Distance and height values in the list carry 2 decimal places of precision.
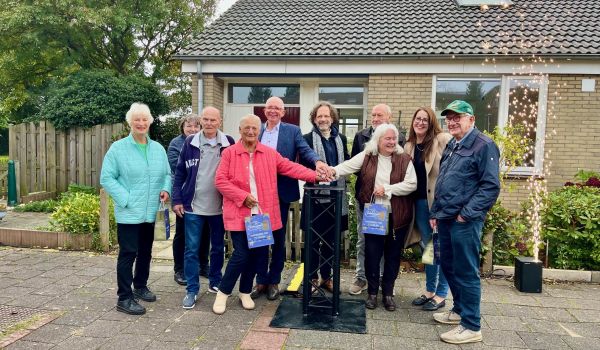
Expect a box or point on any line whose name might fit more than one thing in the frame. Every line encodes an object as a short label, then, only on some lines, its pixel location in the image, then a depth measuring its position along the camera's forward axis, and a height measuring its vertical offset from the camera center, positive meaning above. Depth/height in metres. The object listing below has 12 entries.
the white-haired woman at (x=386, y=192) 3.99 -0.35
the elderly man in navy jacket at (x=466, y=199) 3.37 -0.35
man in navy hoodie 4.20 -0.40
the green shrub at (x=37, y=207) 8.84 -1.28
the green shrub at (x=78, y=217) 6.03 -1.00
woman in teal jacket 3.93 -0.38
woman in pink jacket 3.94 -0.32
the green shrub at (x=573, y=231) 5.14 -0.89
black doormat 3.76 -1.53
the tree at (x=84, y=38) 12.67 +3.62
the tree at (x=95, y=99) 10.54 +1.32
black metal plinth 3.98 -0.81
